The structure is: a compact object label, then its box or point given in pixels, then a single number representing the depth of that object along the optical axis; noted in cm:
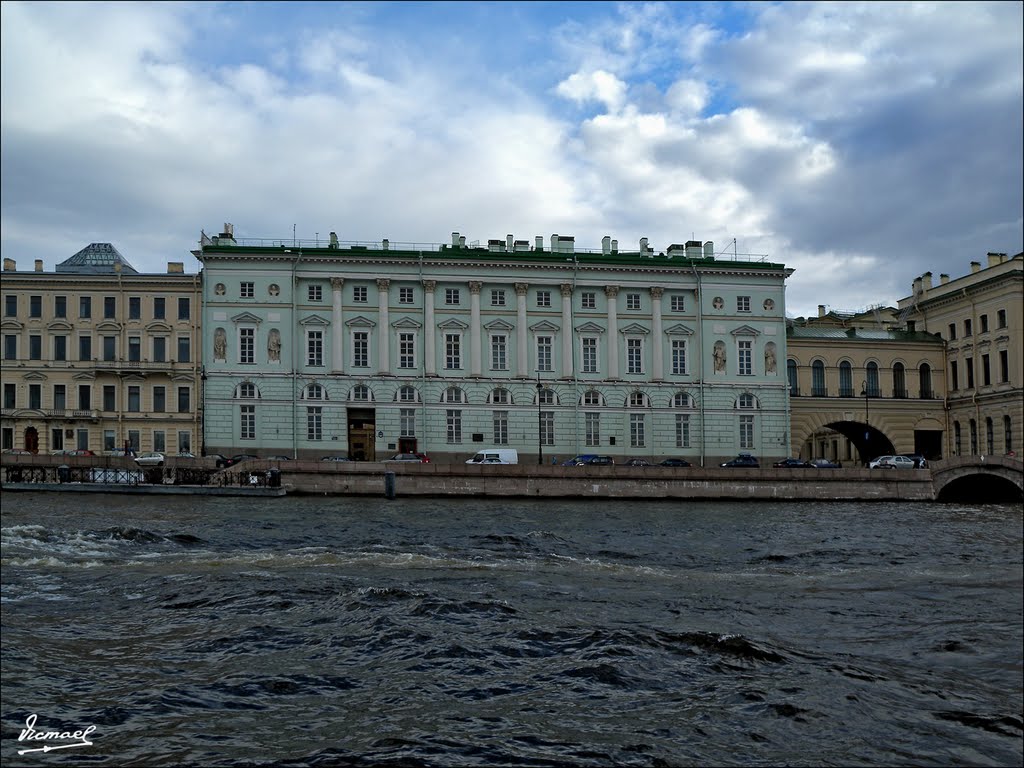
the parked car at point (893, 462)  5000
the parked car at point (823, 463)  5216
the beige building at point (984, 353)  5716
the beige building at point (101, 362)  5484
